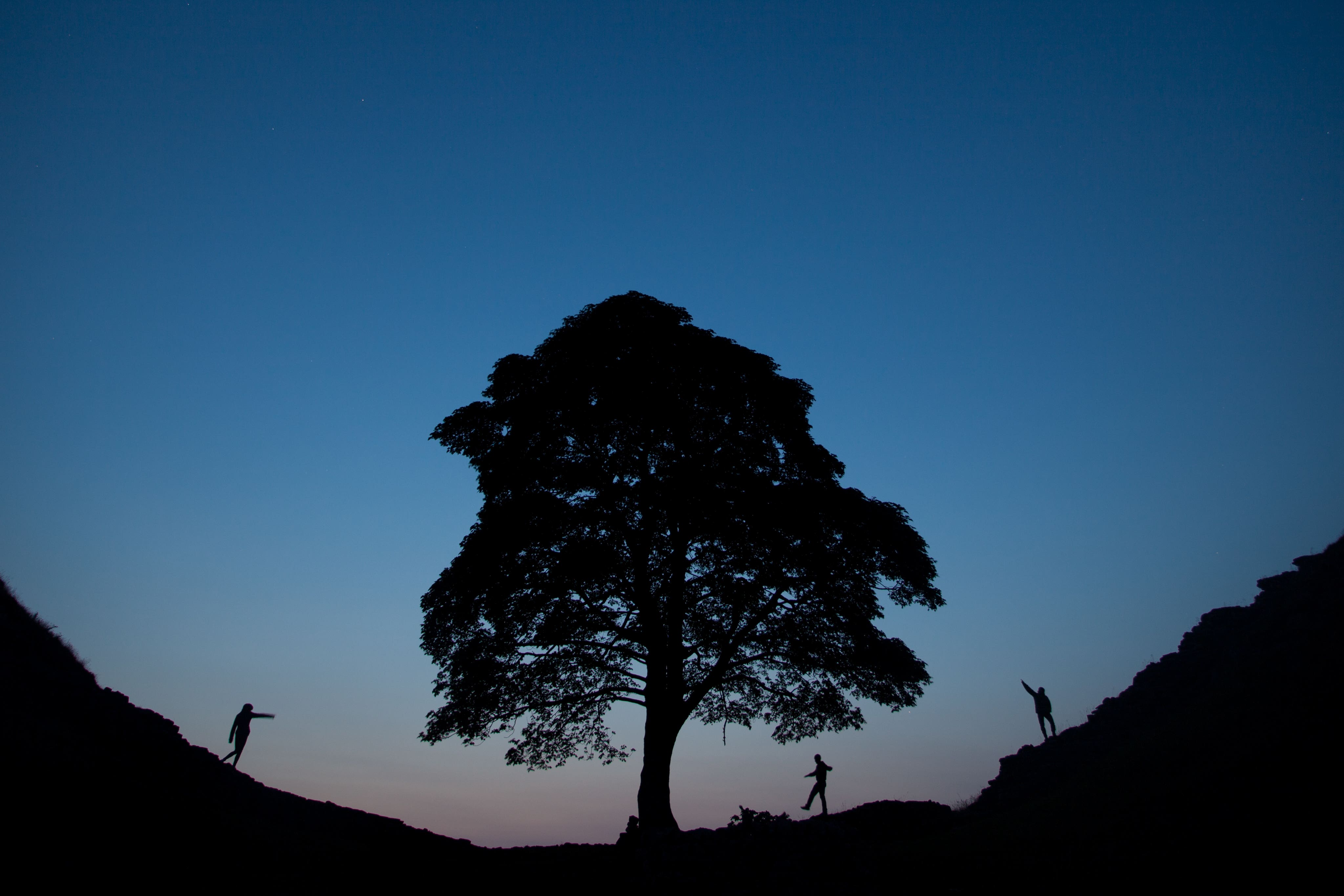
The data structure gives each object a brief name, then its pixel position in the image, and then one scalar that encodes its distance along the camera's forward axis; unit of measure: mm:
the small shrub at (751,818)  12812
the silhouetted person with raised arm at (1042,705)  24047
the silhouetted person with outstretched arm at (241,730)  17734
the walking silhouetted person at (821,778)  20688
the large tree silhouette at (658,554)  17656
